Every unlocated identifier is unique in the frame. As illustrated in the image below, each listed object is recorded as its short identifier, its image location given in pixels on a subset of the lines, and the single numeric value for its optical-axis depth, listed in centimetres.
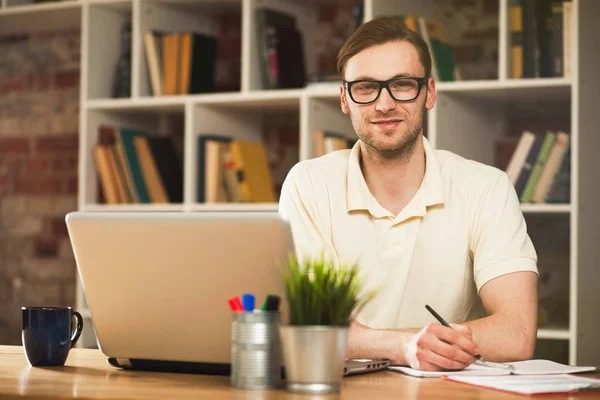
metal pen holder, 149
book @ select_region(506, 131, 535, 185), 326
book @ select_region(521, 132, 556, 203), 322
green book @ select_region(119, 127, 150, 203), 384
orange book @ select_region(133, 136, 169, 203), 384
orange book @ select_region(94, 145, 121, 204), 386
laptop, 154
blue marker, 149
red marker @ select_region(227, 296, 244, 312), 152
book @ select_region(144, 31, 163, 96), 380
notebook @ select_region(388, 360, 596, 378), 171
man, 233
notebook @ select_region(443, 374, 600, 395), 149
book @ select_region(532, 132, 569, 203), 320
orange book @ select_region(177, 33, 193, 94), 376
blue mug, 183
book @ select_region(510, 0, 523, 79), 325
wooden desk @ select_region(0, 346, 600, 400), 143
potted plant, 145
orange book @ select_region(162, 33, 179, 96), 379
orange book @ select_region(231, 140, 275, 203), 366
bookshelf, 314
